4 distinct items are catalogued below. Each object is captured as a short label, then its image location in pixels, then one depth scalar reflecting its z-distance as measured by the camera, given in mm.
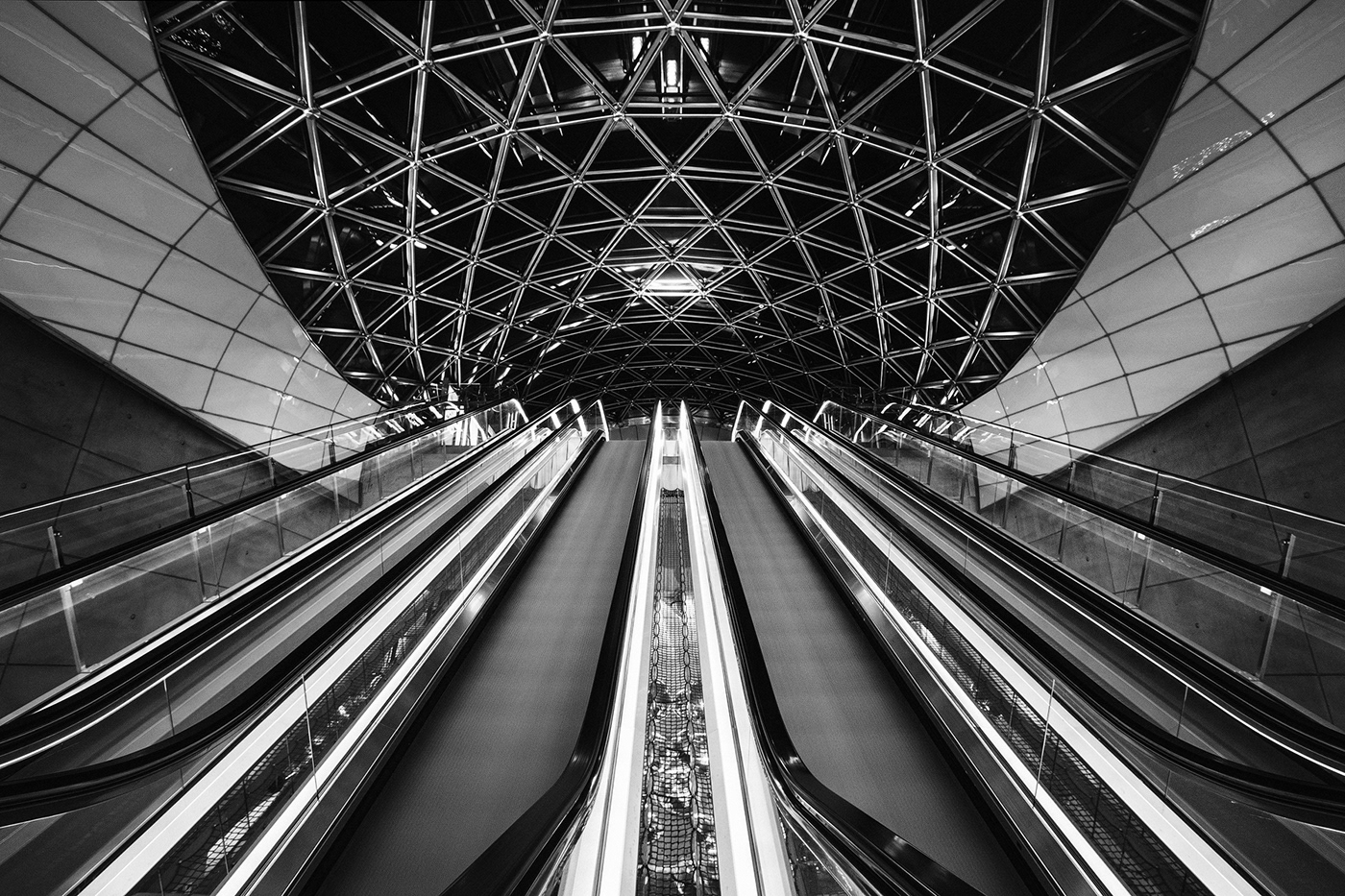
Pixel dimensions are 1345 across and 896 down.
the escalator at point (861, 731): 4117
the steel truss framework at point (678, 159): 15031
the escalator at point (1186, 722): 3023
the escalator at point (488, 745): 3920
